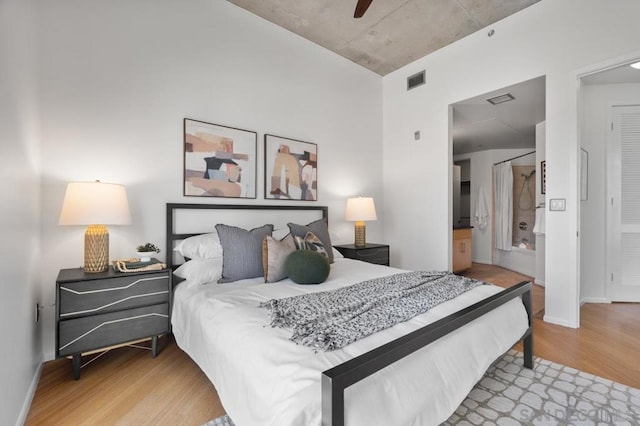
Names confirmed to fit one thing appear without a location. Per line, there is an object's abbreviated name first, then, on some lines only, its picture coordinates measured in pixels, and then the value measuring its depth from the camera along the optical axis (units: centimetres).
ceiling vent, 357
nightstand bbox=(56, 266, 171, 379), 181
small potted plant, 226
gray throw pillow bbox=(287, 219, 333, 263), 276
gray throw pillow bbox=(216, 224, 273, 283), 227
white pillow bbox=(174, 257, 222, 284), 221
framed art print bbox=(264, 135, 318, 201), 323
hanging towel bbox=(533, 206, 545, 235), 410
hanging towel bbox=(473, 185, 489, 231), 628
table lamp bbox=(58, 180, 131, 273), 194
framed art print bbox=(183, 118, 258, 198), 271
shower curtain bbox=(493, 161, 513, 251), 581
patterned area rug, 152
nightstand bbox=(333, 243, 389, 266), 352
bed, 93
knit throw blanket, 123
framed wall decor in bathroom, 432
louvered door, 342
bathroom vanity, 504
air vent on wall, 400
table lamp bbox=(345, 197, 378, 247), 365
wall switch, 281
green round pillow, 212
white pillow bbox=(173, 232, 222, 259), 238
